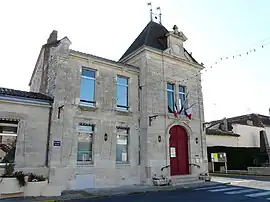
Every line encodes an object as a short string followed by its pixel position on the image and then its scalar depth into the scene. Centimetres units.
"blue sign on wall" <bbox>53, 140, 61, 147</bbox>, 1042
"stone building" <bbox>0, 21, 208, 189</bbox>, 1055
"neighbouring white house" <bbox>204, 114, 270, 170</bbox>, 1944
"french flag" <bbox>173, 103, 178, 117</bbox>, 1398
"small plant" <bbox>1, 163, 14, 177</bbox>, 896
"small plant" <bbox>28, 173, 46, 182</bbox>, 908
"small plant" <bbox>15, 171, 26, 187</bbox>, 872
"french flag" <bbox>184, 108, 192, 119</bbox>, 1460
